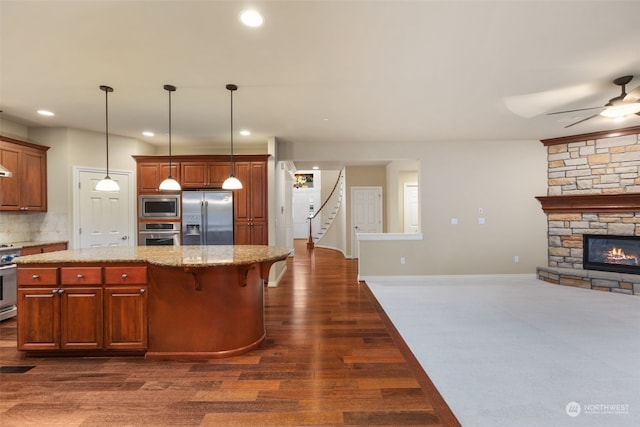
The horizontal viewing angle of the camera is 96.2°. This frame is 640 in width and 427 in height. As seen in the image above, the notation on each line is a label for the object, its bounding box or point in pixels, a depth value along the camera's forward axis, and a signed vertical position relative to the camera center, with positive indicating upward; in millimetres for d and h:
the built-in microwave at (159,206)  5031 +237
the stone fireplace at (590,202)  4648 +231
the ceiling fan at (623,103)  2818 +1133
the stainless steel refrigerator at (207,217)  5008 +35
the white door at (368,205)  8242 +360
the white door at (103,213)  4648 +121
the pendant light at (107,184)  3186 +406
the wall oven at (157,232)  5020 -222
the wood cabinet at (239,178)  5062 +670
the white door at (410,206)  7895 +306
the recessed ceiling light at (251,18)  2006 +1440
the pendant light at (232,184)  3420 +416
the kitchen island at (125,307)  2607 -800
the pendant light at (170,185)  3339 +404
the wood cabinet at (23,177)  3904 +648
